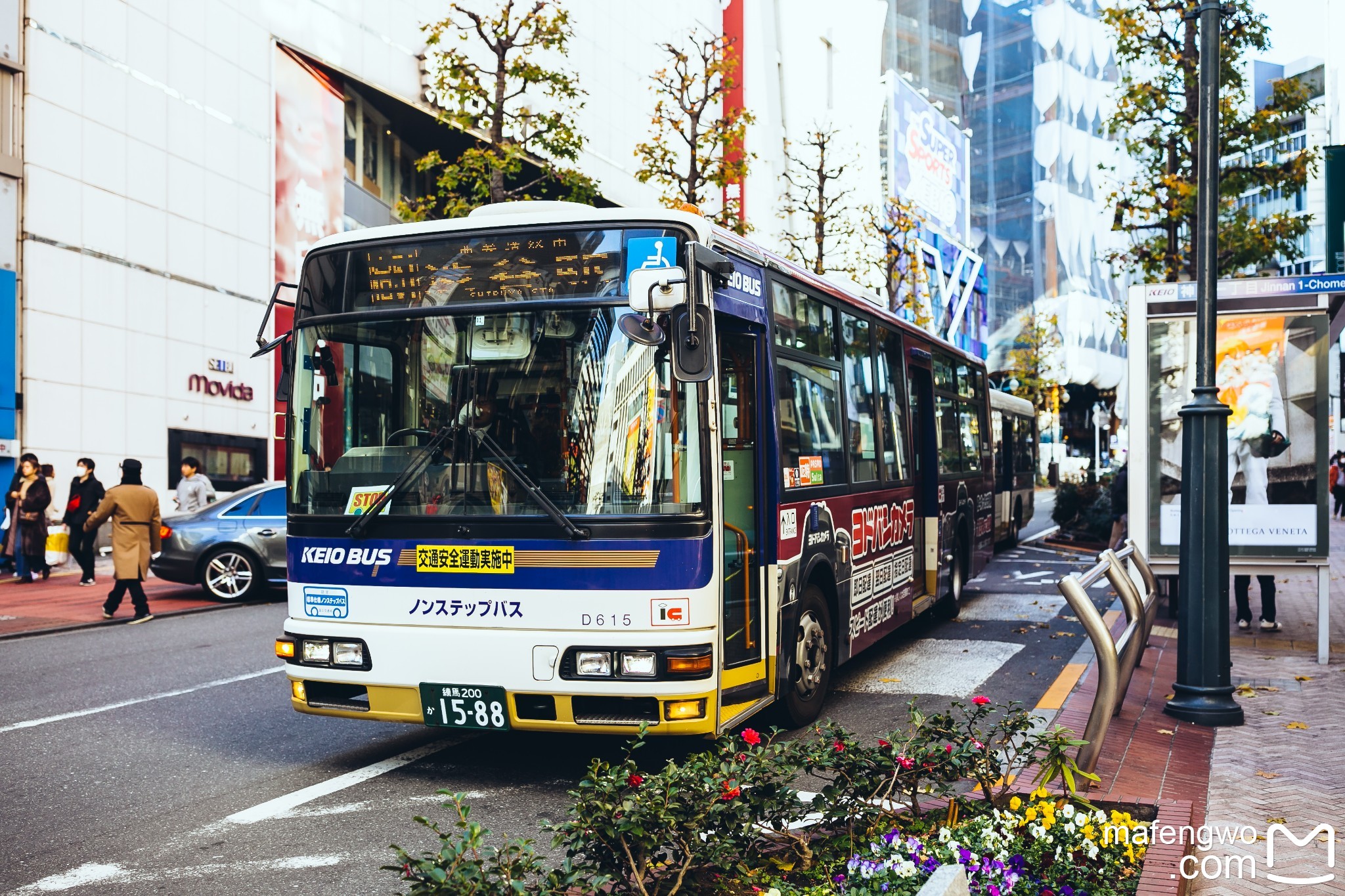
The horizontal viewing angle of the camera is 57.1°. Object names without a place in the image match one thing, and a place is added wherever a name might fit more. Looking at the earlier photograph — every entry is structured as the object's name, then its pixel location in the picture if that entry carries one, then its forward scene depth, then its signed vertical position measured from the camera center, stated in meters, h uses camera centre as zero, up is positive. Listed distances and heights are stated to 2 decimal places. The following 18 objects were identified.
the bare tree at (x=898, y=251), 32.47 +5.74
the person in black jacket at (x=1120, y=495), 14.77 -0.38
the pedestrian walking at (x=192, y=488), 17.47 -0.32
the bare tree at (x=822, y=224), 29.42 +6.02
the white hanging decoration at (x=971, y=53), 74.88 +25.06
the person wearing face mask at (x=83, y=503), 17.03 -0.51
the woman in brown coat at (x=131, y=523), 12.72 -0.59
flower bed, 3.83 -1.24
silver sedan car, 15.70 -1.08
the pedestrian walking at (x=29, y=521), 17.36 -0.78
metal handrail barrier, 5.68 -0.92
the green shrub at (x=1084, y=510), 22.50 -0.90
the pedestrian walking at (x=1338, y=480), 36.16 -0.52
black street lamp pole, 7.29 -0.22
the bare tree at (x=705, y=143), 23.05 +6.12
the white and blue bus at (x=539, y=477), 6.01 -0.06
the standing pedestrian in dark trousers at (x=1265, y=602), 11.27 -1.29
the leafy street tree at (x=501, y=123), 19.20 +5.48
